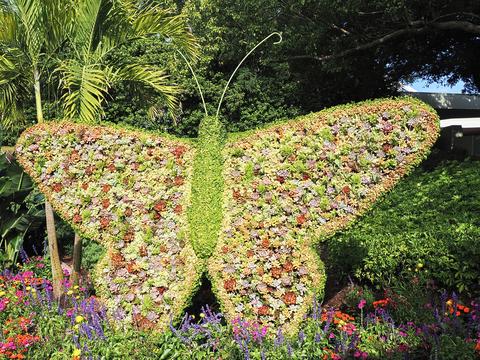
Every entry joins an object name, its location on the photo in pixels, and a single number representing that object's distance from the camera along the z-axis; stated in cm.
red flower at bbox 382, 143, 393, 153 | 348
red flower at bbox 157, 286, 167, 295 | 362
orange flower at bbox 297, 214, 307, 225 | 356
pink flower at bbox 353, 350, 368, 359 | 321
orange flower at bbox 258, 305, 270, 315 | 347
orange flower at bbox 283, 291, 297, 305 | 347
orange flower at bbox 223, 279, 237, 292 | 351
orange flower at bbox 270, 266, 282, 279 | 349
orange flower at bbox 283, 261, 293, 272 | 349
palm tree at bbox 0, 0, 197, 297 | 499
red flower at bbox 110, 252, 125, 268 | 369
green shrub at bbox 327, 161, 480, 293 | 426
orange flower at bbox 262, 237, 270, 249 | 354
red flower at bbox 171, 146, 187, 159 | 385
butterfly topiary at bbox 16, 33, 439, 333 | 350
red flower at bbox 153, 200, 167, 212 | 374
